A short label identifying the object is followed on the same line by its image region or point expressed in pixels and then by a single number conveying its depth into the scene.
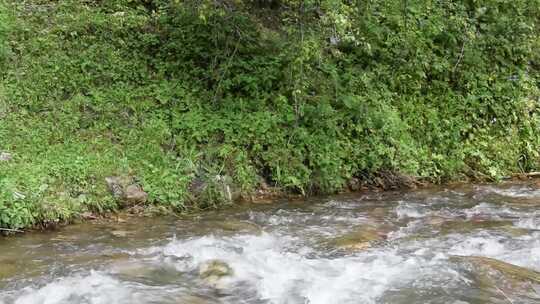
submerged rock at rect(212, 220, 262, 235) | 6.60
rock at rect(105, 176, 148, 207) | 6.95
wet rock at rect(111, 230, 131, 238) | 6.30
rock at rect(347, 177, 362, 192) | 8.41
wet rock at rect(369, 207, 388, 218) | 7.29
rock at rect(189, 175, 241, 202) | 7.37
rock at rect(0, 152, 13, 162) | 6.80
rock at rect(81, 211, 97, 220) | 6.61
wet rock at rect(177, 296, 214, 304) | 4.79
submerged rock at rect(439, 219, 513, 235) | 6.73
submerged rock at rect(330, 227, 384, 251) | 6.16
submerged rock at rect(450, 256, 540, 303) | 4.89
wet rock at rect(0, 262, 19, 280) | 5.17
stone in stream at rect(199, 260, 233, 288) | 5.21
